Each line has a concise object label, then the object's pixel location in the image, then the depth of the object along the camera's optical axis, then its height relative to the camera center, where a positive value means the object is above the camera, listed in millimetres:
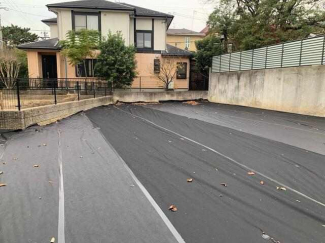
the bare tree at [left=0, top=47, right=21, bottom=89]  16766 +939
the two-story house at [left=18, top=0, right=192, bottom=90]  17406 +3320
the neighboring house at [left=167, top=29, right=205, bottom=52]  34091 +5742
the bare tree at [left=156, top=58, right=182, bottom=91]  18531 +686
